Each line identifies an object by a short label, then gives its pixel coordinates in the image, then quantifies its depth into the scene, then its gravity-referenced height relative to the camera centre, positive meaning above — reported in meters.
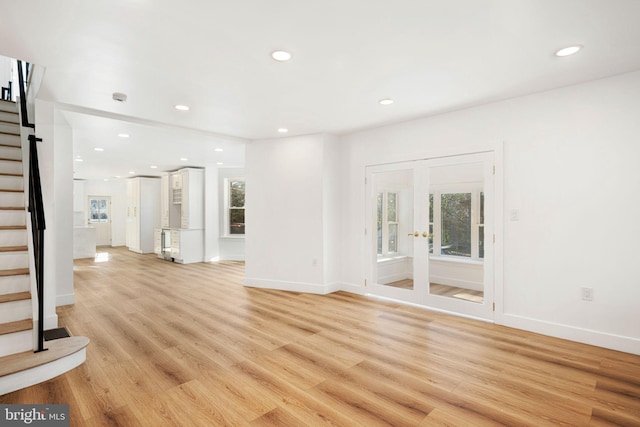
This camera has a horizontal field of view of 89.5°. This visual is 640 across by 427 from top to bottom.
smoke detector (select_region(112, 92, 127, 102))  3.46 +1.29
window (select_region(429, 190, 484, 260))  3.90 -0.14
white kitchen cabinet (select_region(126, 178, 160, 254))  10.50 +0.04
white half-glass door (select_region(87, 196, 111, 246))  12.16 -0.10
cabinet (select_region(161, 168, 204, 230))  8.66 +0.51
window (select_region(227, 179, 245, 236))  8.85 +0.18
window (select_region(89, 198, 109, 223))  12.19 +0.17
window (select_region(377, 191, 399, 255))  4.69 -0.14
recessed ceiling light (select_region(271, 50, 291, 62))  2.57 +1.29
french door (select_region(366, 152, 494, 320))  3.87 -0.27
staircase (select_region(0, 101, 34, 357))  2.48 -0.38
